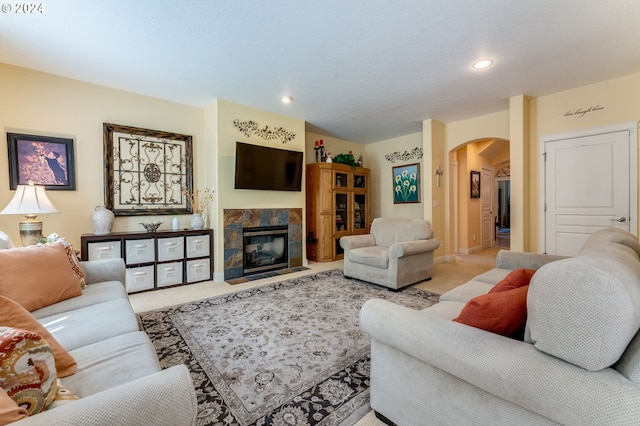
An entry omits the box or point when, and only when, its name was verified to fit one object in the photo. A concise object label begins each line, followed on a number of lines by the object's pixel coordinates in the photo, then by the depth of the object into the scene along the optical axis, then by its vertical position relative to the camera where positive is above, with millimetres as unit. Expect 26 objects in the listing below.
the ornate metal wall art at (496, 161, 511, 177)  8550 +1167
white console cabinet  3189 -541
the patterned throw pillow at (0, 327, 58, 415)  673 -414
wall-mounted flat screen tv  4008 +670
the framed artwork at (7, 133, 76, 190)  2961 +601
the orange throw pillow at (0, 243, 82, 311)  1570 -395
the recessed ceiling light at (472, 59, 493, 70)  2836 +1539
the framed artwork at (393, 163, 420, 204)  5661 +532
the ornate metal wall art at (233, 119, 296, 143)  4109 +1276
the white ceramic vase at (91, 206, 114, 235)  3225 -100
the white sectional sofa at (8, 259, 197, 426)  629 -595
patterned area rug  1448 -1047
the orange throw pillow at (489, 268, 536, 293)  1335 -370
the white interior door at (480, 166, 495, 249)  6707 +50
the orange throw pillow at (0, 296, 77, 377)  1002 -428
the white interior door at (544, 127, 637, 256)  3309 +240
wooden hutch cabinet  5250 +62
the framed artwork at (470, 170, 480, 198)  6211 +541
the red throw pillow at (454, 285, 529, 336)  1088 -435
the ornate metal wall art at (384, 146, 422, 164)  5652 +1169
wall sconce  4957 +626
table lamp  2551 +63
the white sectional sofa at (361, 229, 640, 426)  734 -503
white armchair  3381 -597
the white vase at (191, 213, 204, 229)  3922 -151
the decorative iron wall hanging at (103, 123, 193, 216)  3506 +573
